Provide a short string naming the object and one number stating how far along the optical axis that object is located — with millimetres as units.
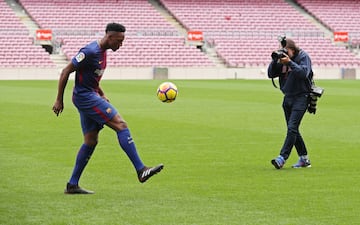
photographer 12867
